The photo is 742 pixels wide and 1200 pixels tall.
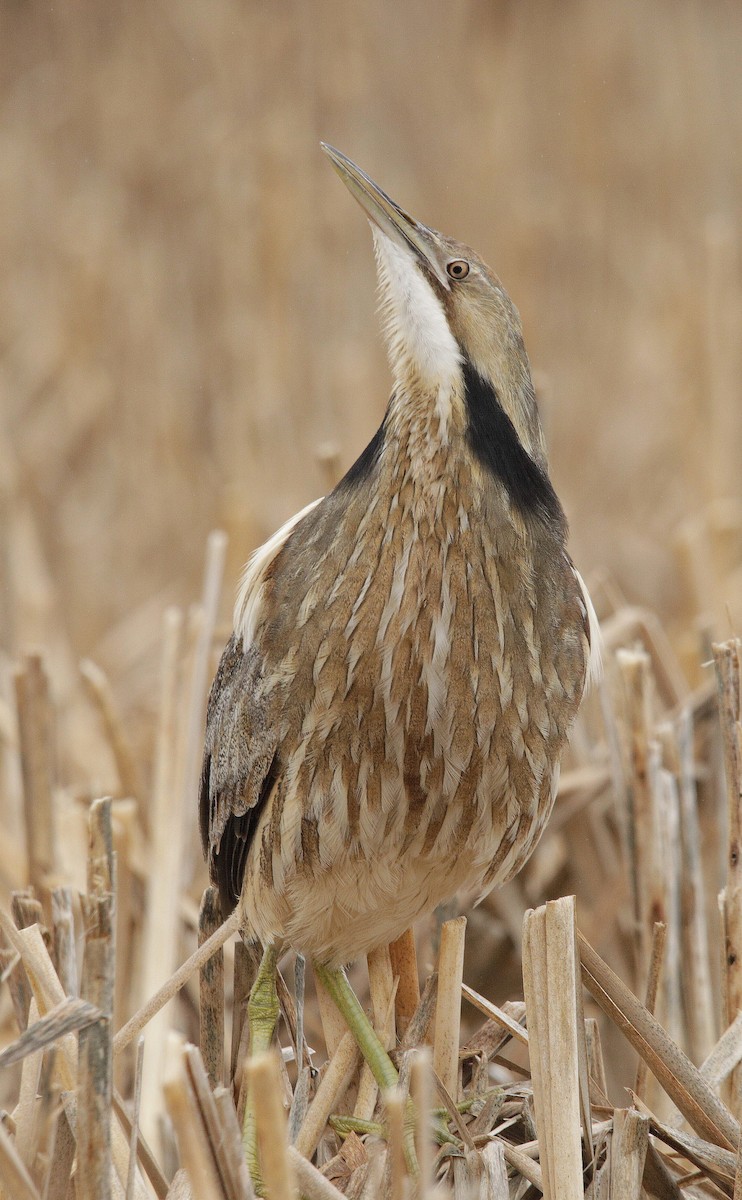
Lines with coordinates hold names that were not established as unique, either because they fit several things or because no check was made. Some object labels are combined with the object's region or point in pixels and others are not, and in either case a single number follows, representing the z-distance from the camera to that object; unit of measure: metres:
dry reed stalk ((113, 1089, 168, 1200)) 8.61
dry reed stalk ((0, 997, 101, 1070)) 8.50
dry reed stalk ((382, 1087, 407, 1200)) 8.48
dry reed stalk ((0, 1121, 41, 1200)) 8.51
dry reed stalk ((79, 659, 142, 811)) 8.95
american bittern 8.69
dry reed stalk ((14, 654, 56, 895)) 8.86
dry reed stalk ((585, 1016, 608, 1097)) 8.68
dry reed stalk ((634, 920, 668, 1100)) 8.68
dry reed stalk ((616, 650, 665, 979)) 8.83
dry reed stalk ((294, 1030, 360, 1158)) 8.69
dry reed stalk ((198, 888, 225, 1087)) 8.75
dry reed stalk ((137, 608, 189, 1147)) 8.81
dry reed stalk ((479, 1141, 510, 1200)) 8.62
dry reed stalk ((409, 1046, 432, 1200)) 8.47
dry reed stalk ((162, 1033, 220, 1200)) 8.46
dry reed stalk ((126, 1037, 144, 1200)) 8.56
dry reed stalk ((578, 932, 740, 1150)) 8.63
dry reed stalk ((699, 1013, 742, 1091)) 8.67
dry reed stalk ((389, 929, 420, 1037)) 8.81
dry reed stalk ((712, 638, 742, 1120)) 8.70
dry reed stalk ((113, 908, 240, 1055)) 8.61
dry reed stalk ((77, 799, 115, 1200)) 8.51
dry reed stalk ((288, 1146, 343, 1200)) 8.55
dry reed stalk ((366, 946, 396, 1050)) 8.77
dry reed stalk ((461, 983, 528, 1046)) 8.66
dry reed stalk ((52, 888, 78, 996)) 8.65
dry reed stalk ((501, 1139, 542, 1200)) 8.62
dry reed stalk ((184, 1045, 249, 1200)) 8.50
